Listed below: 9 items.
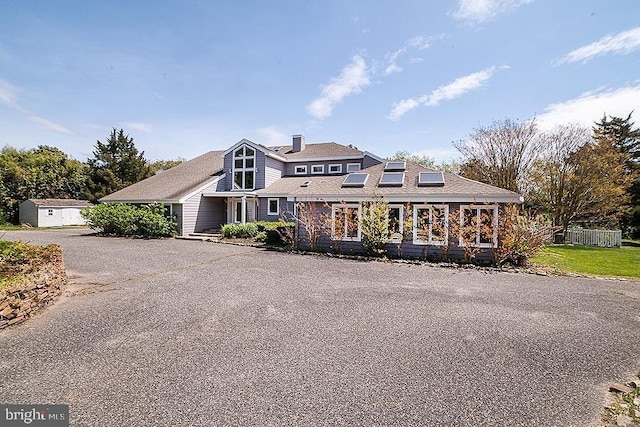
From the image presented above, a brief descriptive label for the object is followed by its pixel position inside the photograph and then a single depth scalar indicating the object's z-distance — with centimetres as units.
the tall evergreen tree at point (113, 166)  3269
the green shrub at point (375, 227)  1261
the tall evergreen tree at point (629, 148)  2630
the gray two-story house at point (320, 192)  1226
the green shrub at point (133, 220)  1856
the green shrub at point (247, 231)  1805
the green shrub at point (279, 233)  1497
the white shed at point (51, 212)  2822
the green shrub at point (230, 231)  1819
